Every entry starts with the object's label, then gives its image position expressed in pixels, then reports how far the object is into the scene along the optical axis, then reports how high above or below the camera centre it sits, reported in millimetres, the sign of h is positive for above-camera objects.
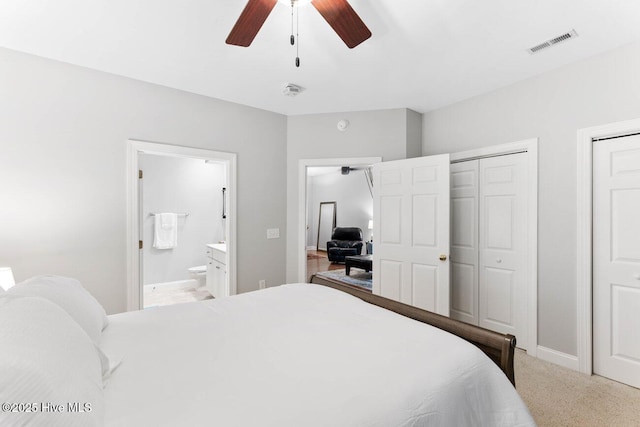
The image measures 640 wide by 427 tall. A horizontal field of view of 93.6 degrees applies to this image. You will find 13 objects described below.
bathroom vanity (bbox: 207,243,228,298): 3816 -787
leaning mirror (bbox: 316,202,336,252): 9414 -326
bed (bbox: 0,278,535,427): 835 -575
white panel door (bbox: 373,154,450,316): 3047 -201
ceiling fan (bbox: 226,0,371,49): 1538 +1046
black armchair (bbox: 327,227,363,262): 7516 -796
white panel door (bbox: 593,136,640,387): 2242 -354
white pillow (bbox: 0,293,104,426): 661 -405
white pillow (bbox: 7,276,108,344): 1242 -389
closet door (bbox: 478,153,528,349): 2887 -316
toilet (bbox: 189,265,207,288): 4922 -1032
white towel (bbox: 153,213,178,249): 4816 -306
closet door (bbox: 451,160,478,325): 3254 -312
